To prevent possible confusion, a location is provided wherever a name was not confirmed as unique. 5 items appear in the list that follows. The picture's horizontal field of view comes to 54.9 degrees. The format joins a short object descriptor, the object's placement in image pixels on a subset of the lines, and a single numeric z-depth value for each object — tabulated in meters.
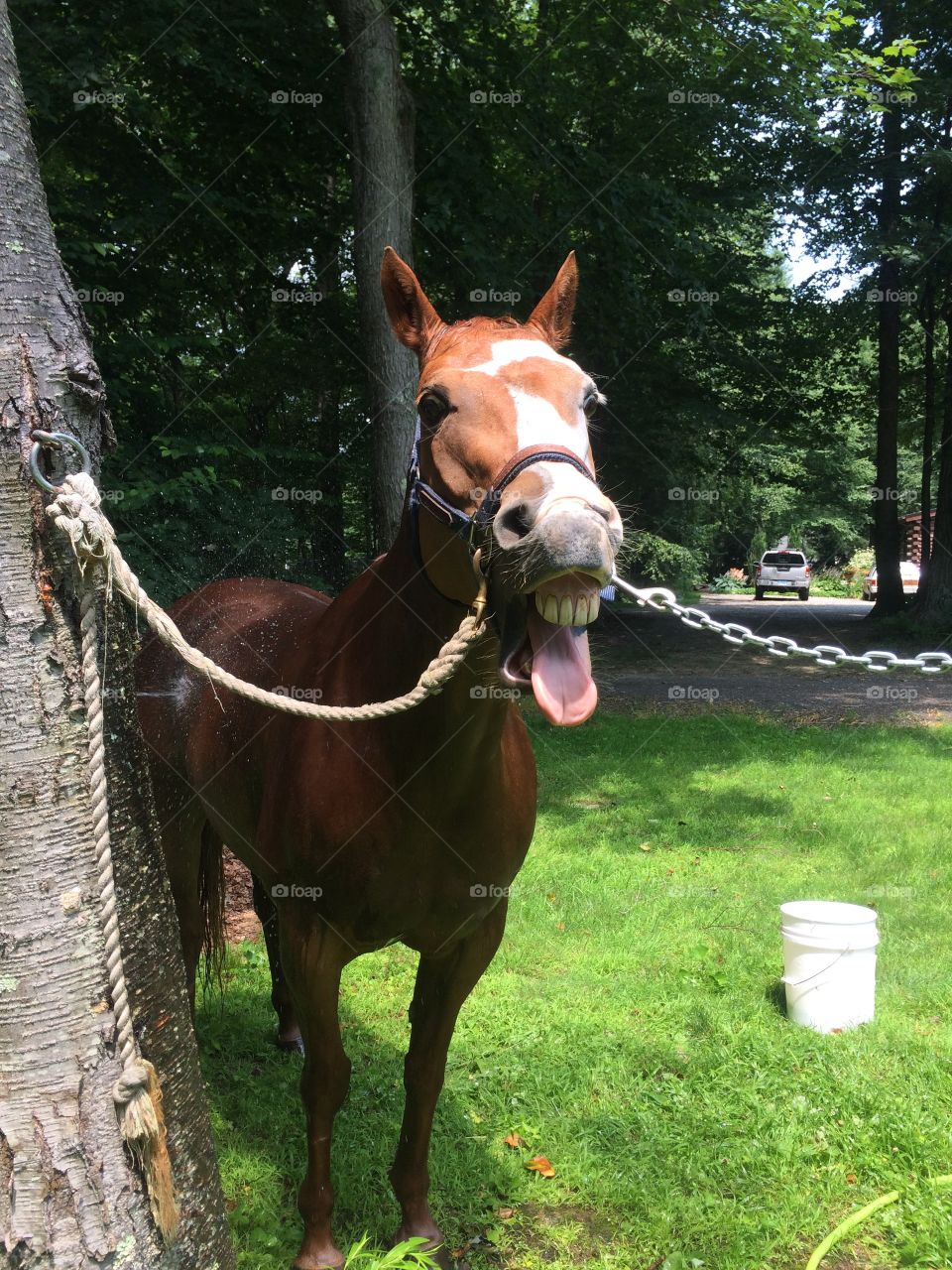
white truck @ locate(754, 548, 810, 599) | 33.19
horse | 1.70
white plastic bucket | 3.88
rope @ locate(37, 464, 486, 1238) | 1.55
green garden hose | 2.53
